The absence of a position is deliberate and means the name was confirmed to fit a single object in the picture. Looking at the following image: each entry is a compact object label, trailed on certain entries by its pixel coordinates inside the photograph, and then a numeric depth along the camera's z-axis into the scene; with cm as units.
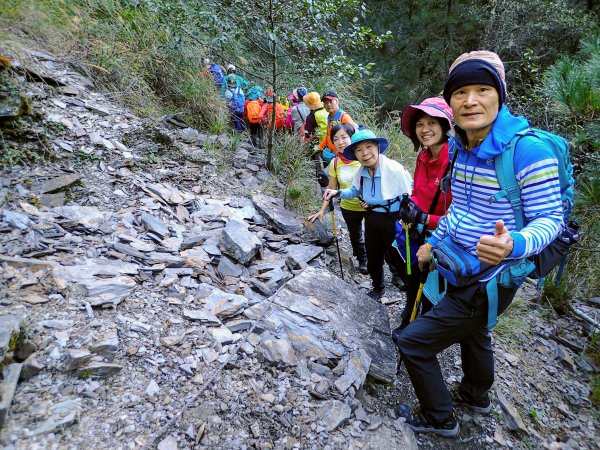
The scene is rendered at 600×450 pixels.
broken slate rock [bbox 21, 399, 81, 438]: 178
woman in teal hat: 340
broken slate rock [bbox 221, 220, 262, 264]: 354
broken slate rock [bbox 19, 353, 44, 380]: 200
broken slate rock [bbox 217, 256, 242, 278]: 338
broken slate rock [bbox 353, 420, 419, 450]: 228
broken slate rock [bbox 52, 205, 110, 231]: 335
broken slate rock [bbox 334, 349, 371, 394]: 253
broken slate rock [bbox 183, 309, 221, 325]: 273
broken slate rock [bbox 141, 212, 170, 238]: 361
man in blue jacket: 171
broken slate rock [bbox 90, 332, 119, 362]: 223
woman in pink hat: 274
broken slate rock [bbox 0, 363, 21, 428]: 175
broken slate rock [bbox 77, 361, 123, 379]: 212
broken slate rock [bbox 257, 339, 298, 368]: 254
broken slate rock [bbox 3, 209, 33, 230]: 305
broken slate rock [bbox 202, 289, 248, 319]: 287
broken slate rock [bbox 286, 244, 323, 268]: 386
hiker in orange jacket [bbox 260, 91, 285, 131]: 654
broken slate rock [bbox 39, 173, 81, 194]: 360
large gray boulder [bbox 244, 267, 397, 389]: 279
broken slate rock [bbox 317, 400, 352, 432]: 227
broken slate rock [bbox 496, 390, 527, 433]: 273
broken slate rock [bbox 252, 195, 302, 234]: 445
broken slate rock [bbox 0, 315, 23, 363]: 193
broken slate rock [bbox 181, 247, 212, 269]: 331
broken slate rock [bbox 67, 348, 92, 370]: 210
